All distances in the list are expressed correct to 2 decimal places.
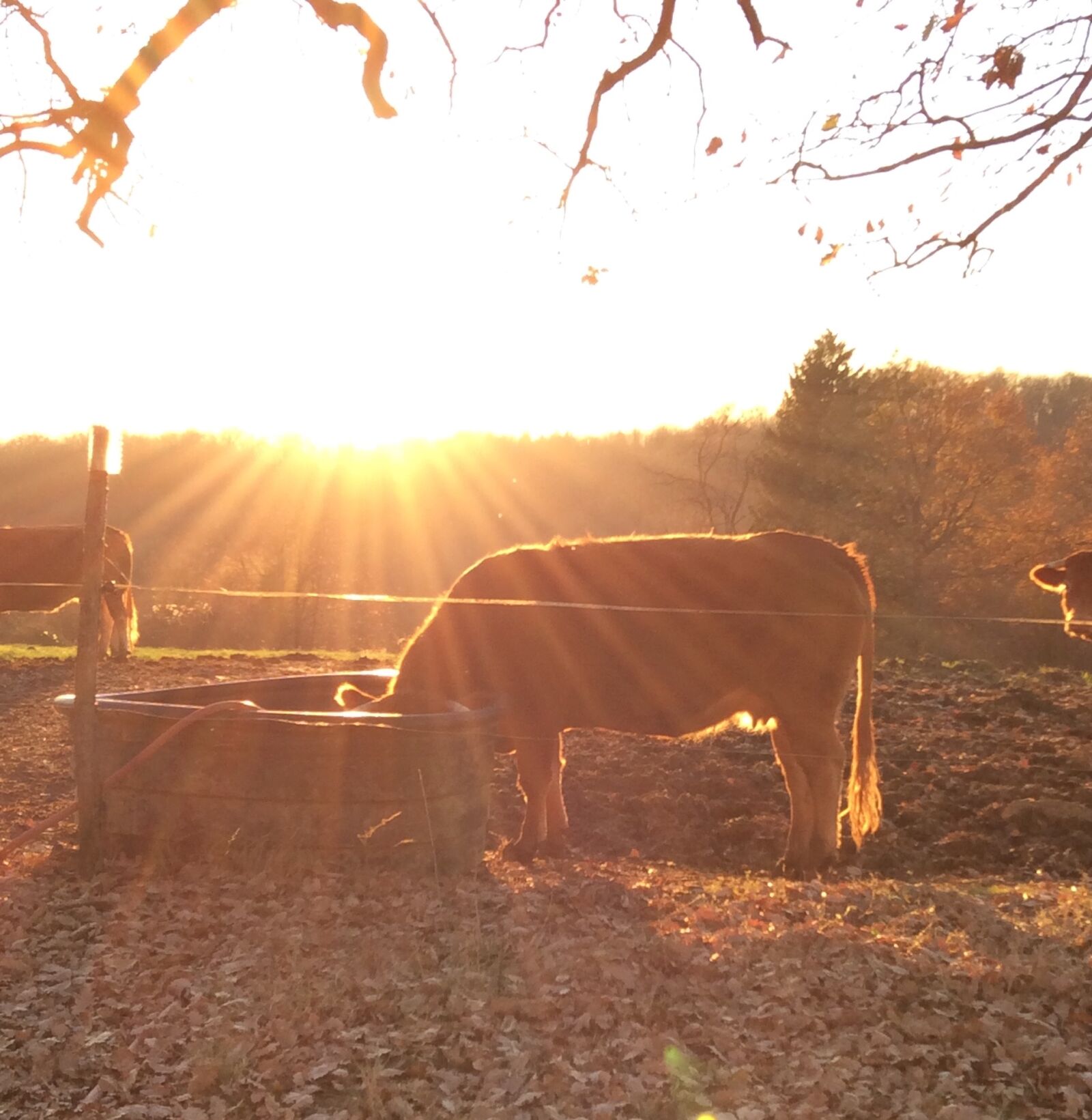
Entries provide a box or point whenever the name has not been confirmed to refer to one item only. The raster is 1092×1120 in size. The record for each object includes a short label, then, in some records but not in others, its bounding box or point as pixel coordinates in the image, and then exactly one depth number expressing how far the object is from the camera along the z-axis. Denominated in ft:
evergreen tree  97.60
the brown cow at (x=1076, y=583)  34.60
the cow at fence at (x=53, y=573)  55.06
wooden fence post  17.63
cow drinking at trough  22.03
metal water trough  17.90
